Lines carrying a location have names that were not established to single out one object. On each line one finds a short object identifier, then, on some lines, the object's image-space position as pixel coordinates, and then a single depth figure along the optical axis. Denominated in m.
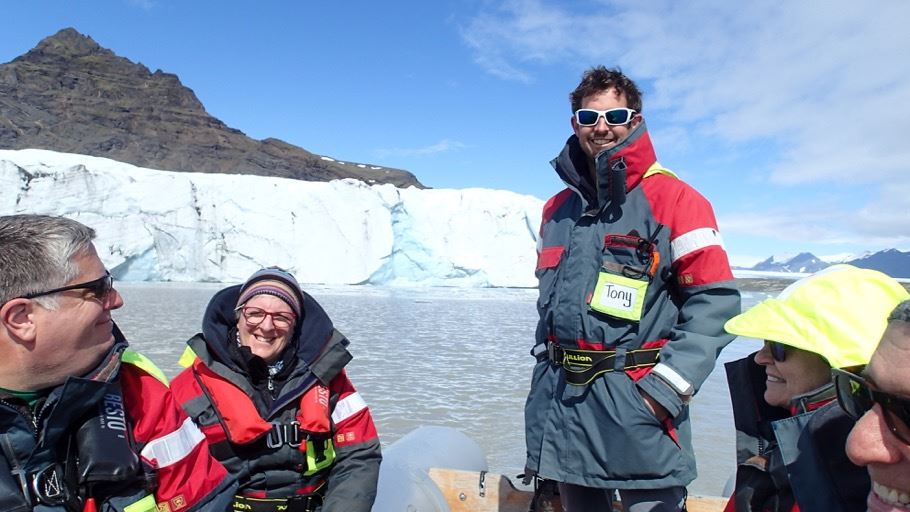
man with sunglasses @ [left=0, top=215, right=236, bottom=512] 0.94
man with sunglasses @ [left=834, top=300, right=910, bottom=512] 0.65
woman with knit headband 1.65
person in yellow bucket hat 0.98
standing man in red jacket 1.46
